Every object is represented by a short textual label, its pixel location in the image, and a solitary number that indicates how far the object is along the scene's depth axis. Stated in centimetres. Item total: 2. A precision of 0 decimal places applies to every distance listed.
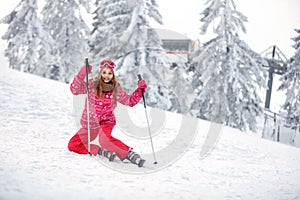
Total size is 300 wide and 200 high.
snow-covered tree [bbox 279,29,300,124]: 1773
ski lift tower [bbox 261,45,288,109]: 2780
